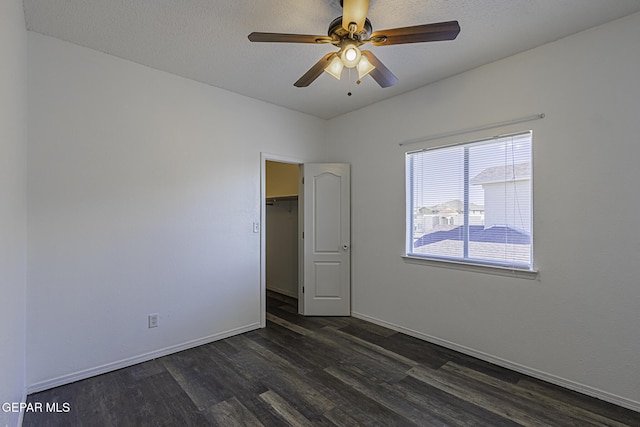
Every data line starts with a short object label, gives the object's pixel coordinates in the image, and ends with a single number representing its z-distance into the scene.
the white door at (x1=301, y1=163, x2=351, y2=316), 4.04
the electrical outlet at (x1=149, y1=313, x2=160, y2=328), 2.84
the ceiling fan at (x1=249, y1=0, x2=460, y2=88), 1.69
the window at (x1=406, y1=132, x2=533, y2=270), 2.66
